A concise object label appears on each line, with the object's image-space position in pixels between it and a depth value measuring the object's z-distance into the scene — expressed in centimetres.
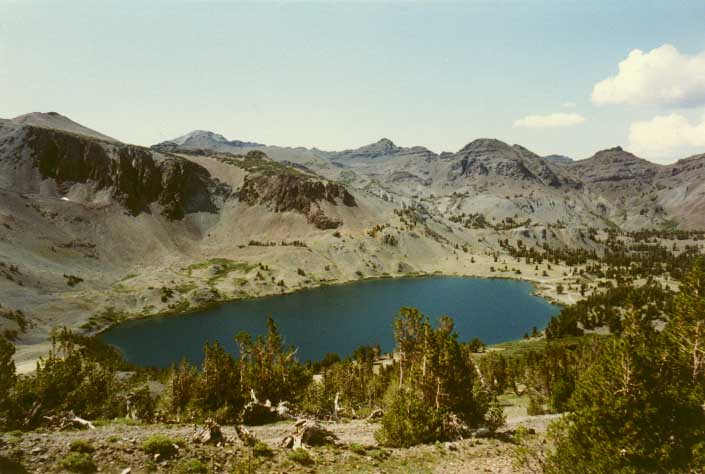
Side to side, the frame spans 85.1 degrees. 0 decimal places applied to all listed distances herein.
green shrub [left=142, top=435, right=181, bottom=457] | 2614
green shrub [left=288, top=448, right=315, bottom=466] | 2782
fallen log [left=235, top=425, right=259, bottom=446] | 2952
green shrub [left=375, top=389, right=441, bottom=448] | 3256
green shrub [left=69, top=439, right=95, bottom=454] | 2508
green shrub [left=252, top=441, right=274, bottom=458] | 2797
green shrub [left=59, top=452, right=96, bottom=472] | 2378
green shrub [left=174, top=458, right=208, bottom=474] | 2530
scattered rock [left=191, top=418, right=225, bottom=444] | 2866
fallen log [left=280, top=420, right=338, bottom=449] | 3070
